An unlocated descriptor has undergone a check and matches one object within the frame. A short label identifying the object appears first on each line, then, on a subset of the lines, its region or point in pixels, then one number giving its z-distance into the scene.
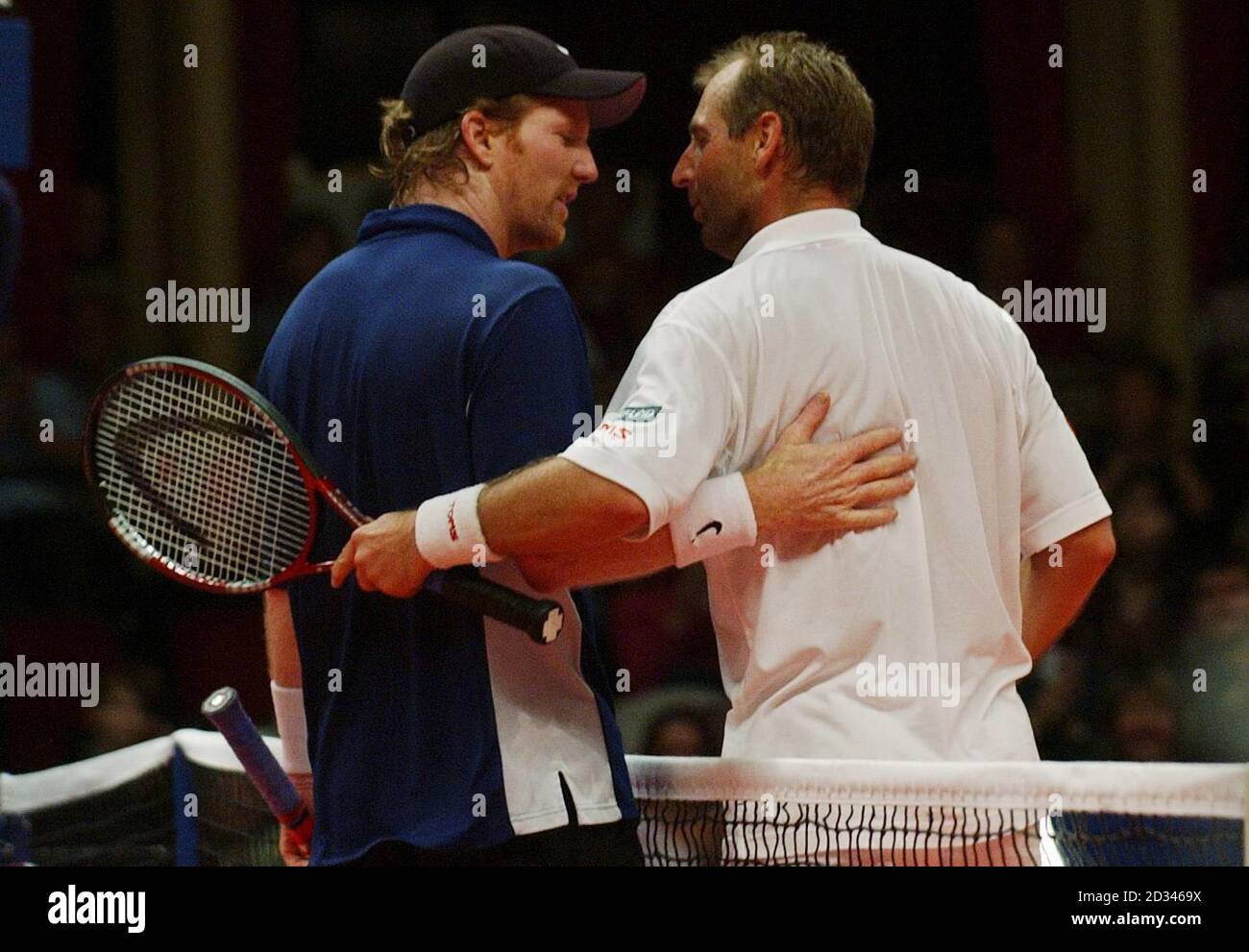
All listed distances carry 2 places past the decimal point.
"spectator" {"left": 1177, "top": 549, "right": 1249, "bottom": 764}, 8.73
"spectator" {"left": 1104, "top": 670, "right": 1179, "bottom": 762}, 8.55
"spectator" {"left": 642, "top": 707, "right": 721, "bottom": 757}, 8.50
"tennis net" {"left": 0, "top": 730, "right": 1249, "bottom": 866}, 4.86
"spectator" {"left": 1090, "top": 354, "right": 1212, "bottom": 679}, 9.24
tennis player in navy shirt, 4.75
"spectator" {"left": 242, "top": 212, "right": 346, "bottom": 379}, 10.18
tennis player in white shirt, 4.76
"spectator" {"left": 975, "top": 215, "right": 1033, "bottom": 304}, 10.38
